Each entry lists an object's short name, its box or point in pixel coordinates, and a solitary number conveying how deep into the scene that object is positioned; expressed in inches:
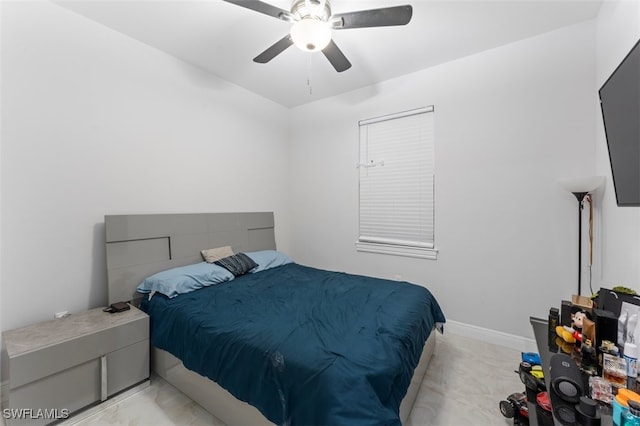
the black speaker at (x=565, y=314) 56.3
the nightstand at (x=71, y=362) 60.7
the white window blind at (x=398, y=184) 120.2
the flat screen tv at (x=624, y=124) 43.3
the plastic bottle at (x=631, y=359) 39.0
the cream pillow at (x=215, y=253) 113.0
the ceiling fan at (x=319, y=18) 65.8
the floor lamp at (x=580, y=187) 78.3
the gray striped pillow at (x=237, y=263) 109.0
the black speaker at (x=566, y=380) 37.7
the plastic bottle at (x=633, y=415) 29.7
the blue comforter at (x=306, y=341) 47.5
